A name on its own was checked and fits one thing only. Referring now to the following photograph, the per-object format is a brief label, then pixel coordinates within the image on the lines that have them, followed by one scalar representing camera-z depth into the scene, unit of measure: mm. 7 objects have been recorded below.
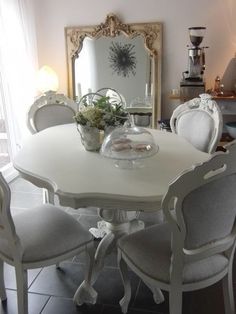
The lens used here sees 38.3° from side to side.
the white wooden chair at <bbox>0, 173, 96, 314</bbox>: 1456
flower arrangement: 1907
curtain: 3254
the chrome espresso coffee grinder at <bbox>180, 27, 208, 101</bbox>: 3386
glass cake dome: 1701
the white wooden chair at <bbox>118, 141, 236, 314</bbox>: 1166
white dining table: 1403
